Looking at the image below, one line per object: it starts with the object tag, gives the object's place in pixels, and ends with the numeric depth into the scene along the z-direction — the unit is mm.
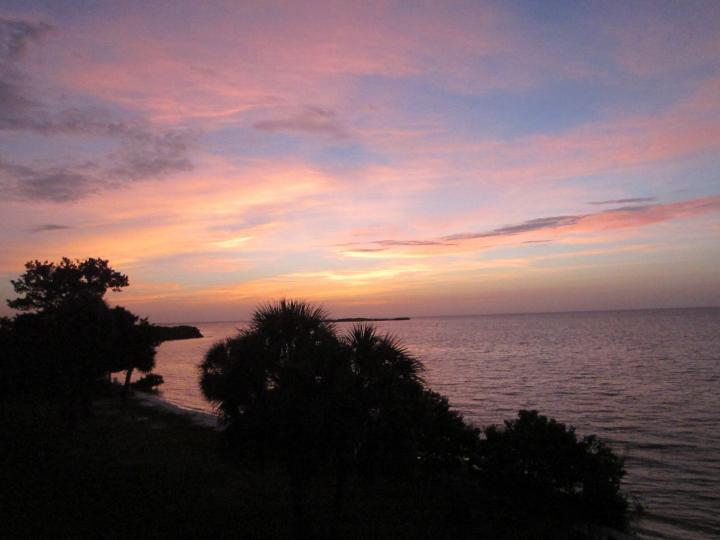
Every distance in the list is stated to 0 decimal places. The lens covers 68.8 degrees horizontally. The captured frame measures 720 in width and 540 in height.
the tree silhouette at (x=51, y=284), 31609
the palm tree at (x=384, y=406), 11398
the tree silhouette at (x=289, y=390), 11039
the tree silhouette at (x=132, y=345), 37969
